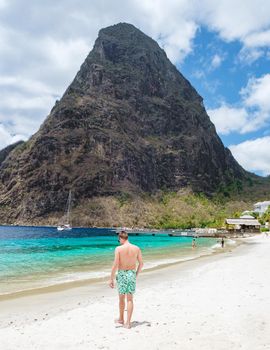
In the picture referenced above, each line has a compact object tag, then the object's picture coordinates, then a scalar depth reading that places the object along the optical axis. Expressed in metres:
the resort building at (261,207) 170.79
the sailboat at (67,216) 191.01
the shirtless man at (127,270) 10.73
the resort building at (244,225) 110.80
